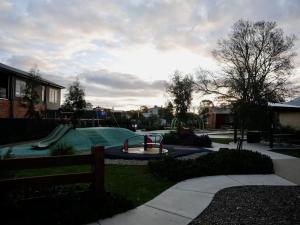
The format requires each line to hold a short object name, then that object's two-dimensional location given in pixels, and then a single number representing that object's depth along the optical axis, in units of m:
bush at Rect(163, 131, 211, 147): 13.33
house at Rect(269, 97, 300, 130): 19.48
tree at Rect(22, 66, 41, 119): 18.53
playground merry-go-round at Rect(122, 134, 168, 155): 10.06
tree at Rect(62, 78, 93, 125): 22.82
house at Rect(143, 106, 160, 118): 47.81
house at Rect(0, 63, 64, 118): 17.51
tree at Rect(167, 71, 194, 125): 25.68
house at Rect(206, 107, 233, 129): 42.08
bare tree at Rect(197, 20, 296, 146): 23.17
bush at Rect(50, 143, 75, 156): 8.73
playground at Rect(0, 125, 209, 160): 9.56
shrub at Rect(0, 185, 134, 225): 3.34
